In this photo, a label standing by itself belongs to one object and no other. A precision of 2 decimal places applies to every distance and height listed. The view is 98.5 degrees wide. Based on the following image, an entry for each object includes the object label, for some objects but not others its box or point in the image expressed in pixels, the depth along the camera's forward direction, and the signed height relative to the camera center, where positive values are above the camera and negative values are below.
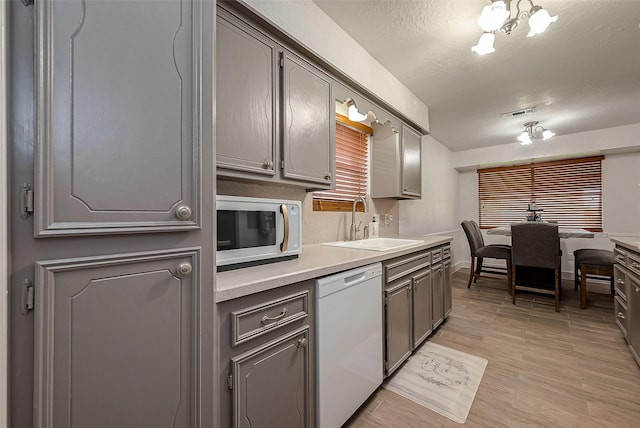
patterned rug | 1.69 -1.16
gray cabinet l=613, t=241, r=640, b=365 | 2.04 -0.65
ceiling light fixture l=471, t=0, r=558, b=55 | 1.46 +1.08
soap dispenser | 2.75 -0.15
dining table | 3.41 -0.25
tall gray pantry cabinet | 0.61 +0.00
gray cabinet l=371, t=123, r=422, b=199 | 2.80 +0.56
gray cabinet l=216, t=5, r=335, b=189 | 1.28 +0.56
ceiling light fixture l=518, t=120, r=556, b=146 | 3.67 +1.10
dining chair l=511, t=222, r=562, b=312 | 3.23 -0.43
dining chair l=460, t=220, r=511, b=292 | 4.04 -0.54
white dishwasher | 1.32 -0.68
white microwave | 1.19 -0.08
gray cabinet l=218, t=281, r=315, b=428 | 0.98 -0.57
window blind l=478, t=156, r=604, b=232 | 4.50 +0.39
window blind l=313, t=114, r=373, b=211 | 2.41 +0.46
